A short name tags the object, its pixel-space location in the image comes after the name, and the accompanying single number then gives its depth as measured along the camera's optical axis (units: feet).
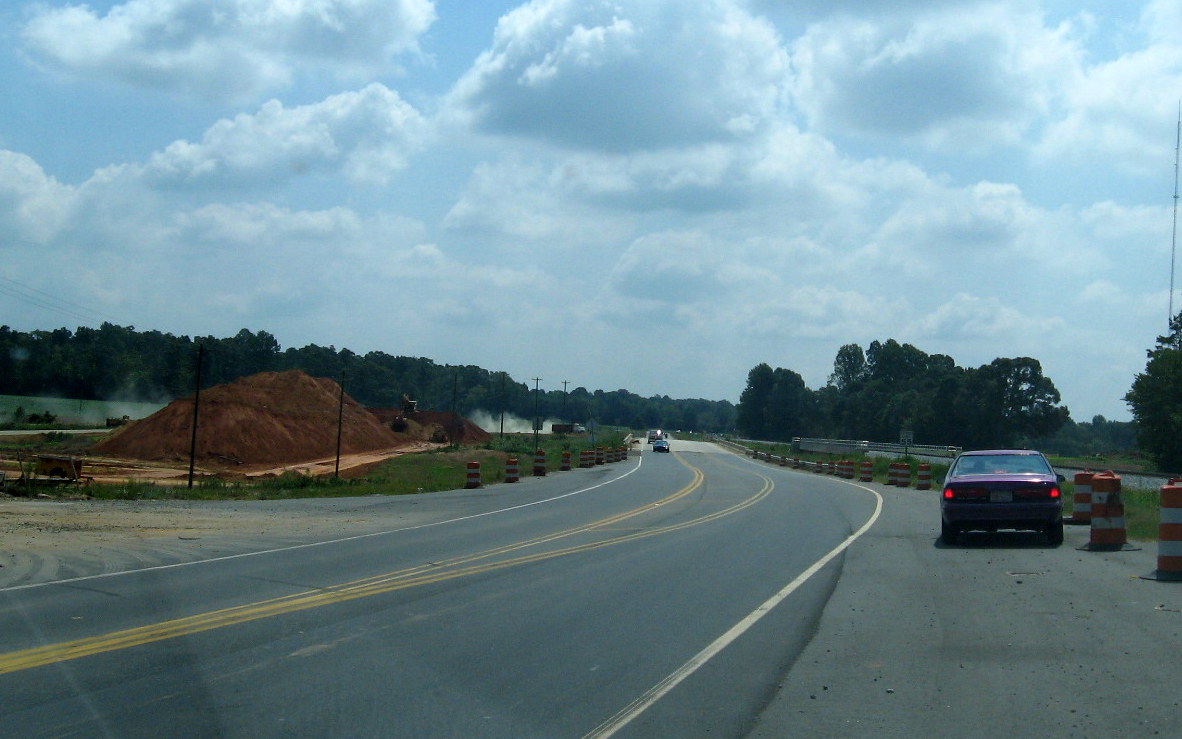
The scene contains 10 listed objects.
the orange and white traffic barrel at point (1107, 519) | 50.16
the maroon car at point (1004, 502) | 51.70
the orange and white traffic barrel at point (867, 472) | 147.54
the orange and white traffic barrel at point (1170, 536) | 39.75
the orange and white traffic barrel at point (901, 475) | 128.58
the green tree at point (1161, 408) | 215.10
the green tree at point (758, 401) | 610.24
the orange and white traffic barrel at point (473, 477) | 115.34
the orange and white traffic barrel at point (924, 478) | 118.01
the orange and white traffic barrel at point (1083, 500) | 60.34
